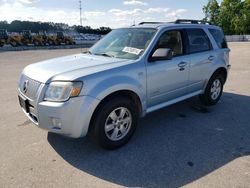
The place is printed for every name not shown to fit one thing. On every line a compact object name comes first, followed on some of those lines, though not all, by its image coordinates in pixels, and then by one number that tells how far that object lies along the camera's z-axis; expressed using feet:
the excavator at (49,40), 77.45
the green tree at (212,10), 162.16
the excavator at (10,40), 71.04
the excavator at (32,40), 73.62
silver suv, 7.91
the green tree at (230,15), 152.36
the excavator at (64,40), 79.79
